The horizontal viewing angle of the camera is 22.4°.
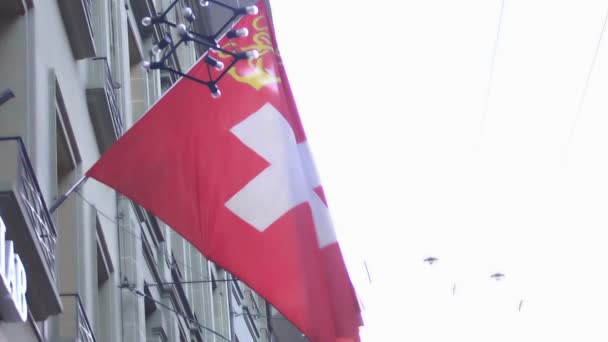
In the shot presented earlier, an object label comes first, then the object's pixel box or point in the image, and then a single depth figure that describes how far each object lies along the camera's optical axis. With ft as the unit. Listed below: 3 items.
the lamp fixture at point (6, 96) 44.75
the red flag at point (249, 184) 50.62
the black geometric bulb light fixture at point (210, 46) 49.88
